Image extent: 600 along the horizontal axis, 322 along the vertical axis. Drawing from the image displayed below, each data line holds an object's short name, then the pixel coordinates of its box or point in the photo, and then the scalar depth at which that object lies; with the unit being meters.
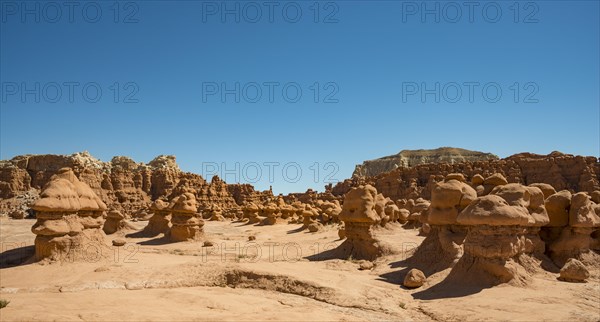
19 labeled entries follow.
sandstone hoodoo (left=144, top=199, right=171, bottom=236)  23.22
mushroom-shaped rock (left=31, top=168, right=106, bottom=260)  12.38
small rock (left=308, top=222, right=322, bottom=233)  25.62
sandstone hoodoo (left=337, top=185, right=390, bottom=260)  14.84
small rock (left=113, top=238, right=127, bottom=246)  17.64
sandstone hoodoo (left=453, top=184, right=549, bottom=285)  9.27
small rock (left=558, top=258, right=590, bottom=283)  10.30
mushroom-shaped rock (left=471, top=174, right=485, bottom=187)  14.78
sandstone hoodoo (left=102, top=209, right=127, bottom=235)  24.41
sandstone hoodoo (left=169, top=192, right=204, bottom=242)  20.95
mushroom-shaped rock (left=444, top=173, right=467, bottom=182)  14.40
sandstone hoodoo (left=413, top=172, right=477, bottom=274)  11.51
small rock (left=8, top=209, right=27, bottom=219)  42.05
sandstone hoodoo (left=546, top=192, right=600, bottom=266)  12.06
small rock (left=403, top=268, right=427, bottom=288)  10.52
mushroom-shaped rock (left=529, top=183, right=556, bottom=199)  13.90
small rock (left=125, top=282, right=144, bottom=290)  9.83
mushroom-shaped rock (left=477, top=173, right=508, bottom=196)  13.03
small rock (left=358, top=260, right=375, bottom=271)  13.38
